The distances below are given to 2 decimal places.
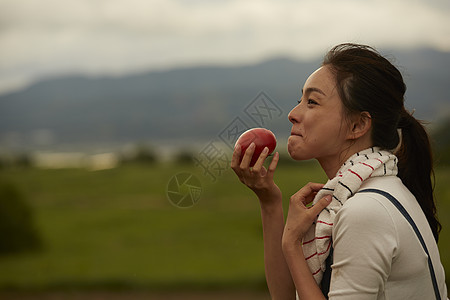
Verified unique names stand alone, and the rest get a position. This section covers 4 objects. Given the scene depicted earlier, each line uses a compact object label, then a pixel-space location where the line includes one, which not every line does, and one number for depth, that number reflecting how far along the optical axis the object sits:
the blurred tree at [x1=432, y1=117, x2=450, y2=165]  17.05
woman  1.98
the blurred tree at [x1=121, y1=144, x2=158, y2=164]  30.21
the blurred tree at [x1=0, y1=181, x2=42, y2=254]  11.79
